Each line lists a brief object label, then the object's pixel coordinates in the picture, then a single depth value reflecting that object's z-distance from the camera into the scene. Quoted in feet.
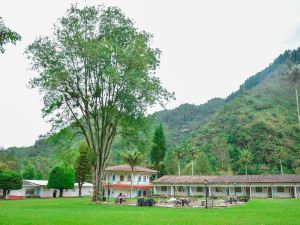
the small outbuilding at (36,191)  189.67
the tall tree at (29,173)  249.75
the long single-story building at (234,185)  180.24
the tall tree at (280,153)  224.22
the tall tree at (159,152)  238.33
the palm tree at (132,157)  173.92
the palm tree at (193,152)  230.81
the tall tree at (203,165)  253.65
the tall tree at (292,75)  197.33
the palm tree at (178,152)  237.45
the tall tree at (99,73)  102.58
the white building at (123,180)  197.36
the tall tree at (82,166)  209.05
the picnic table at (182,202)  106.34
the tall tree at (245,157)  222.89
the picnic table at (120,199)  120.41
